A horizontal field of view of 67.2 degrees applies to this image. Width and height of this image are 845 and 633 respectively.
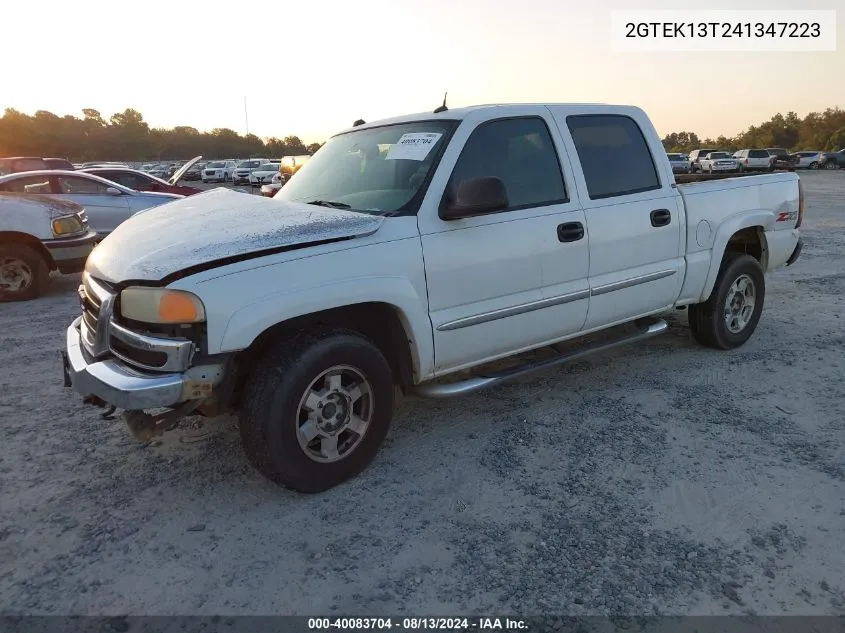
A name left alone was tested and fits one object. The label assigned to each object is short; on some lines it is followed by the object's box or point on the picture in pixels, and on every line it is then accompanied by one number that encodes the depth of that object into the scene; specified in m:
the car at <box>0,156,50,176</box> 16.53
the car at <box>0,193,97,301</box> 7.30
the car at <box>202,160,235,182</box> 39.77
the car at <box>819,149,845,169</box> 43.22
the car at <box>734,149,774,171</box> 39.09
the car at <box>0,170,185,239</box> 9.48
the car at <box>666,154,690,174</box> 38.12
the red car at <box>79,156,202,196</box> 12.44
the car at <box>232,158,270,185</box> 34.97
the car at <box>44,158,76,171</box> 18.08
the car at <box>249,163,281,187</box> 32.05
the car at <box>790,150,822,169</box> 44.00
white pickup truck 2.81
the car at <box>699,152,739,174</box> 37.88
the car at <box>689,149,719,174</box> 41.97
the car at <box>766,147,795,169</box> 37.25
